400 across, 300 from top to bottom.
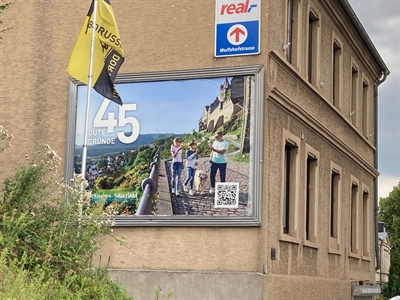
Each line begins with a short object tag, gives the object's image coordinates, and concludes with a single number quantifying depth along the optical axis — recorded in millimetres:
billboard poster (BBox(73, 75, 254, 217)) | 15203
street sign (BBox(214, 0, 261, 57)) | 15398
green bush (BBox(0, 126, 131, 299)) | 9367
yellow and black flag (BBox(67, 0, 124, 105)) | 13461
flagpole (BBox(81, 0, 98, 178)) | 13008
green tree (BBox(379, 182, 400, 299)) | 66019
